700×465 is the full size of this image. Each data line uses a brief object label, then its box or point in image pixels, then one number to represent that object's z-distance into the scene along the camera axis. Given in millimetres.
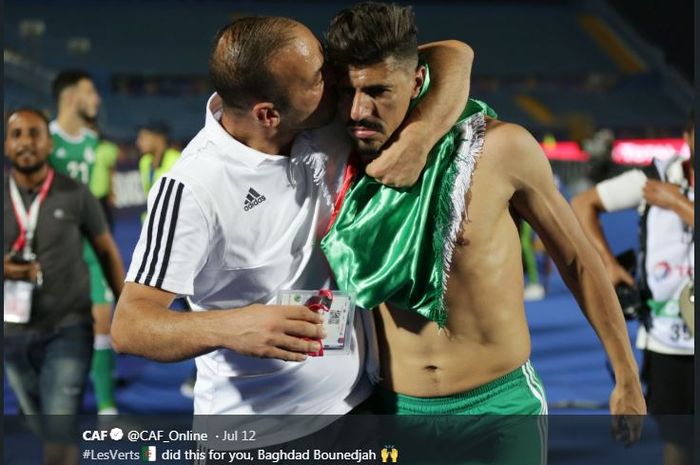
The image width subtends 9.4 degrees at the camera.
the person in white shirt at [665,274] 9386
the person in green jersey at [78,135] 11351
